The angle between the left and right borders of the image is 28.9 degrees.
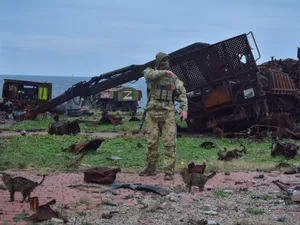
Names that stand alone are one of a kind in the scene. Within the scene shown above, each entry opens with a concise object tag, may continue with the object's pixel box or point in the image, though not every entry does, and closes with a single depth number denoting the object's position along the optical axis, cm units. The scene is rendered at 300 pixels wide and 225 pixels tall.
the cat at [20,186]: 697
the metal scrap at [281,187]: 812
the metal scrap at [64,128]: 1678
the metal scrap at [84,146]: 1234
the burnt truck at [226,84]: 1798
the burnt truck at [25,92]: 2925
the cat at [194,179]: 814
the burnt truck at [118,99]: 3666
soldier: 939
